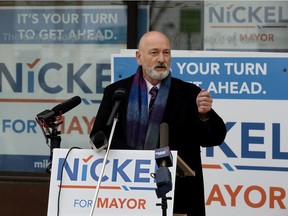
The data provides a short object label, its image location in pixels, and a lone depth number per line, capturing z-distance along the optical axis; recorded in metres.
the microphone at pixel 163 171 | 4.51
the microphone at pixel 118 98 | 5.21
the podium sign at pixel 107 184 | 5.10
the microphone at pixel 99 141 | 5.07
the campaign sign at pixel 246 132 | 7.66
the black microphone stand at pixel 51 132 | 5.26
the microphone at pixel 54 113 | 5.23
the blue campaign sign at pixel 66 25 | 10.08
